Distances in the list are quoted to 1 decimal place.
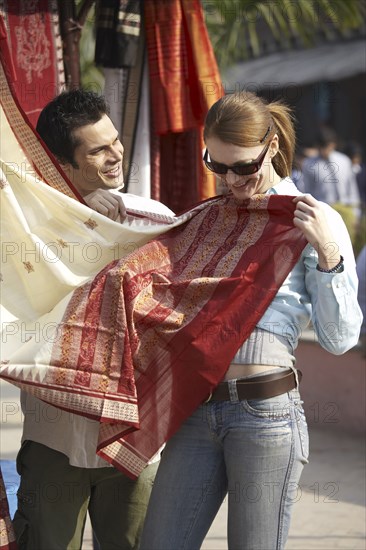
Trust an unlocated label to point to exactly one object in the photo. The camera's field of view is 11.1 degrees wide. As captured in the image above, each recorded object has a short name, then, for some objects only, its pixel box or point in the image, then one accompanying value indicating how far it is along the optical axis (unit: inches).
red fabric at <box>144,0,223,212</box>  339.7
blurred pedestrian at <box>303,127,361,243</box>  897.4
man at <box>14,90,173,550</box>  213.9
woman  186.1
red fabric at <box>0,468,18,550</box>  207.2
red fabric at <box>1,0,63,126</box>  315.2
